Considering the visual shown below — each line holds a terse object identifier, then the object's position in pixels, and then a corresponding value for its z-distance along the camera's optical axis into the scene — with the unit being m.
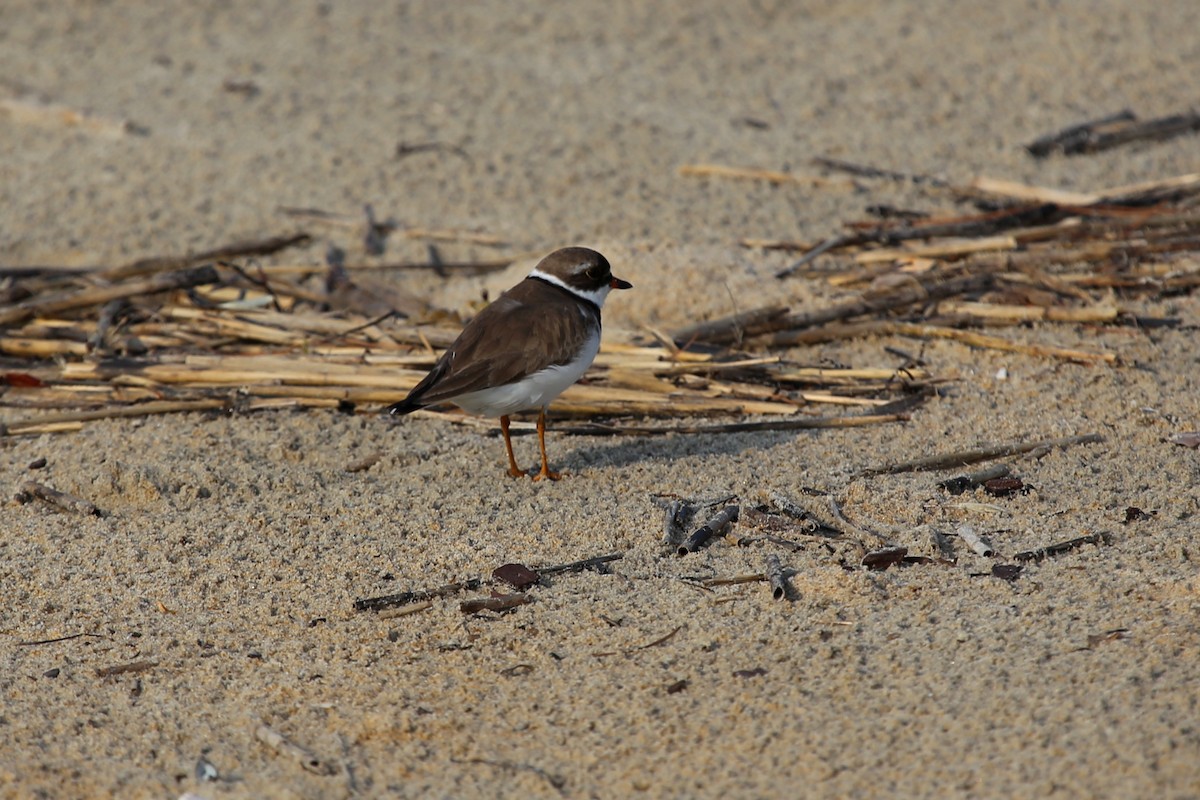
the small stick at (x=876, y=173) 16.81
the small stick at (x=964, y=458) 10.24
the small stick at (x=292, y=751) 6.98
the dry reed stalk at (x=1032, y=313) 12.72
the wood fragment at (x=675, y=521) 9.35
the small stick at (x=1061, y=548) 8.79
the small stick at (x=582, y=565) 9.09
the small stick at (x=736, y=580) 8.74
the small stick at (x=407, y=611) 8.55
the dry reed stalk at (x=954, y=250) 14.29
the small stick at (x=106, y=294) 13.66
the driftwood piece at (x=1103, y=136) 17.48
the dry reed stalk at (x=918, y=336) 12.26
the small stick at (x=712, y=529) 9.25
